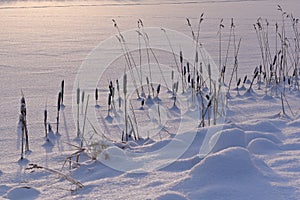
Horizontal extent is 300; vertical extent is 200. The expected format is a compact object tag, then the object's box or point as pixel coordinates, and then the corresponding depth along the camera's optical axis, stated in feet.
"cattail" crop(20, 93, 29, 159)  23.51
